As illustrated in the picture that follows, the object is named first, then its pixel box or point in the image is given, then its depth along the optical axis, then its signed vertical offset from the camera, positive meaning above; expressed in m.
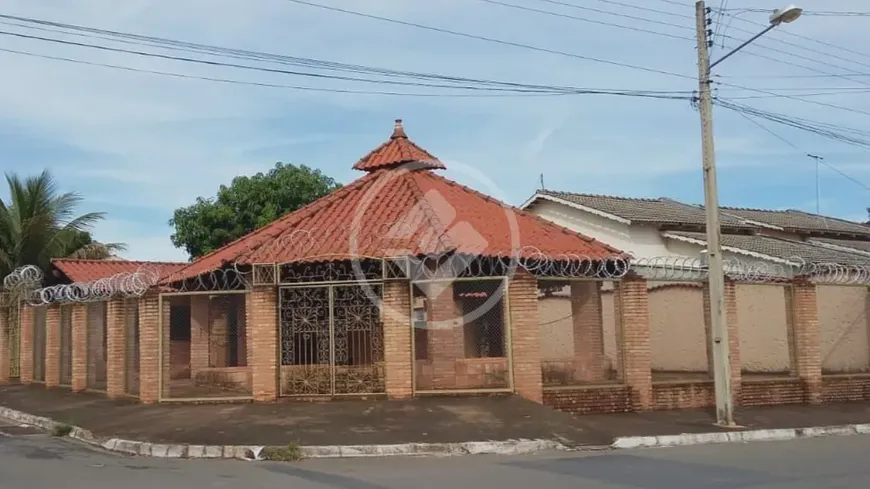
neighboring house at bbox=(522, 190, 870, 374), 19.03 +1.05
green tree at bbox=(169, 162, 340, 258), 28.98 +4.84
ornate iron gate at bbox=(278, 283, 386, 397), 13.98 -0.04
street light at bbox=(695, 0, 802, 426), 13.05 +1.22
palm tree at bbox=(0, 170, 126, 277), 24.48 +3.73
